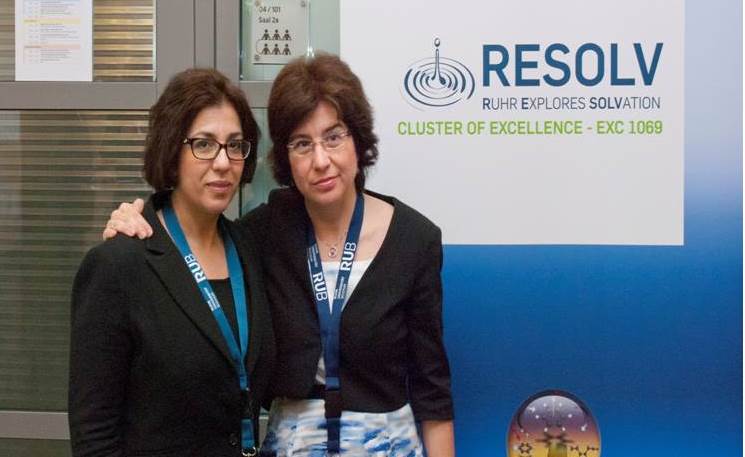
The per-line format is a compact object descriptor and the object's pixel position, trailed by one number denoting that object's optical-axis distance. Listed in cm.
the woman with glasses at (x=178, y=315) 209
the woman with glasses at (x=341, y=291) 235
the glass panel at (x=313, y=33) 322
